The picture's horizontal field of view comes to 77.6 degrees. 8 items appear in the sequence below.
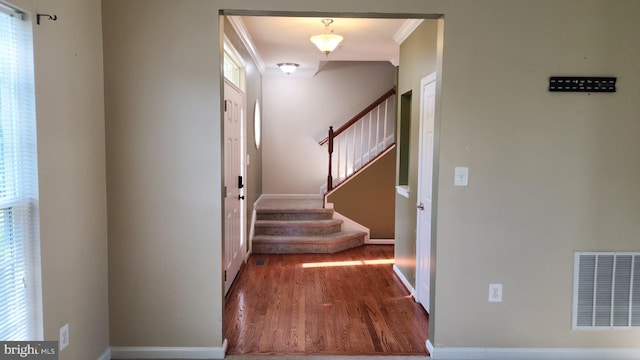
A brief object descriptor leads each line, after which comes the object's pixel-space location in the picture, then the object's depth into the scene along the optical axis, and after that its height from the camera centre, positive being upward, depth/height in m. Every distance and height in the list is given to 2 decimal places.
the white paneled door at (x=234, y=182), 3.82 -0.25
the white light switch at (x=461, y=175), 2.59 -0.09
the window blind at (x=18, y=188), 1.72 -0.14
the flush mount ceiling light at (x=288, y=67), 5.91 +1.37
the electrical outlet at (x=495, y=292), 2.65 -0.88
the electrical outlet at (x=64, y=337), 2.06 -0.94
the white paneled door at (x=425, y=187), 3.32 -0.24
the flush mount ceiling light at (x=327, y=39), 3.96 +1.20
